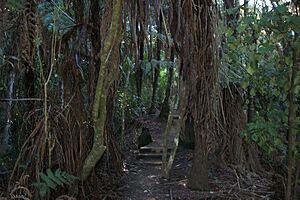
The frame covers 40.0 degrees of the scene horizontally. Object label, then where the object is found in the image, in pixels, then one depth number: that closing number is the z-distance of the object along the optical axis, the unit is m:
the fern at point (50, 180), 3.20
